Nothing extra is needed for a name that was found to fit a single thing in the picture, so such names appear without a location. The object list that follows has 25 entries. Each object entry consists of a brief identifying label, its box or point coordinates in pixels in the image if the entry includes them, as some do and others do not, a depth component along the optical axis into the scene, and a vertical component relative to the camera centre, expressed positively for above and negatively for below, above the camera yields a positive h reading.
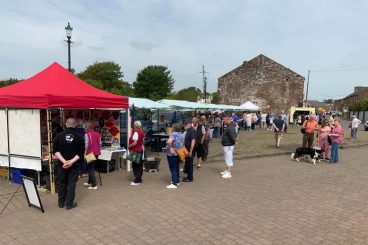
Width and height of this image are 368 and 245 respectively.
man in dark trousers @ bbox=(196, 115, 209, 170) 10.30 -1.09
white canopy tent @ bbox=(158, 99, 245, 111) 17.15 -0.14
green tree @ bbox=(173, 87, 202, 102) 69.09 +1.82
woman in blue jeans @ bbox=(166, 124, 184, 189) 7.74 -1.10
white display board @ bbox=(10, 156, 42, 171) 7.63 -1.48
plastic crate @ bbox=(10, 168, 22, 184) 8.28 -1.87
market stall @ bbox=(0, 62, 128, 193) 7.43 -0.16
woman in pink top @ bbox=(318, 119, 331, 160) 12.25 -1.12
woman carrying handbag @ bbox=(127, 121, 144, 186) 8.16 -1.15
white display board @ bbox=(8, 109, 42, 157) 7.55 -0.76
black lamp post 13.95 +2.77
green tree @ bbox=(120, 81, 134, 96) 61.11 +2.52
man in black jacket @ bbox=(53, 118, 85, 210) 6.17 -1.07
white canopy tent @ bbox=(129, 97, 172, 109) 13.79 -0.10
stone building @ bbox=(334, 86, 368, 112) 101.62 +3.60
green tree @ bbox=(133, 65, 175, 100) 63.91 +3.71
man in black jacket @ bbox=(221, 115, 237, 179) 8.94 -0.95
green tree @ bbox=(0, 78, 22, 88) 41.55 +2.11
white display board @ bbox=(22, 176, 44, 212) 6.01 -1.69
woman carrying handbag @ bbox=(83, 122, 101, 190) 7.77 -1.11
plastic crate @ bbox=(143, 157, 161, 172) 10.01 -1.85
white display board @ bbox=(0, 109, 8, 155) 8.24 -0.87
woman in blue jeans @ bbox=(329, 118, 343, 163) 11.73 -1.12
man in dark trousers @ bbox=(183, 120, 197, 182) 8.48 -1.07
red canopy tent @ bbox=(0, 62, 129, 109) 7.36 +0.13
